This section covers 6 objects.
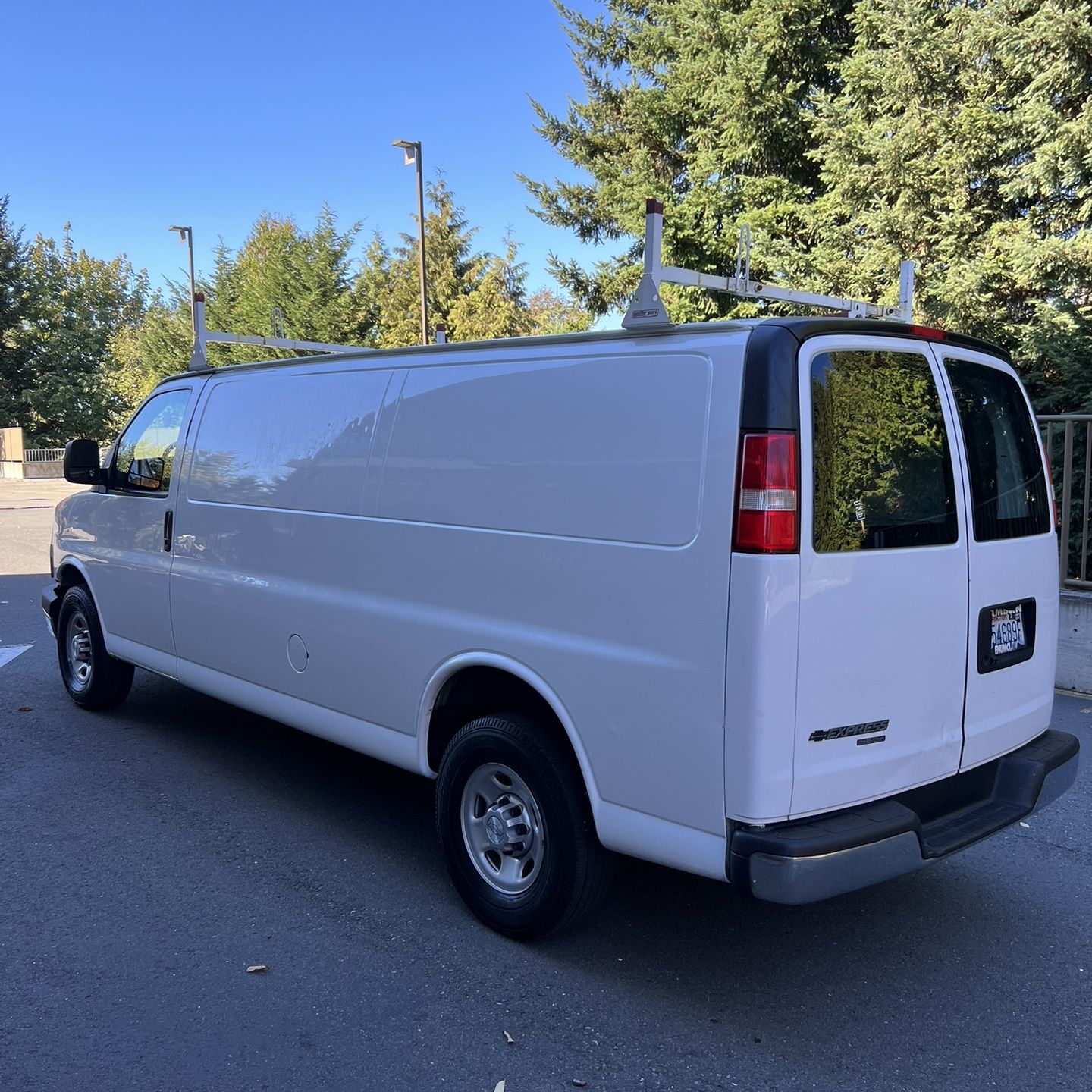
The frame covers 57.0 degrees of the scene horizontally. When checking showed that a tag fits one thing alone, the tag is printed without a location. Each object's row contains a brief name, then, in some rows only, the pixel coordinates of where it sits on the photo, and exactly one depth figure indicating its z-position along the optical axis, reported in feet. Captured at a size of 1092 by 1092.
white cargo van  9.24
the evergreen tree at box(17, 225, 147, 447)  133.49
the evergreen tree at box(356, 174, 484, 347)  127.44
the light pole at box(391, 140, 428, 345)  68.64
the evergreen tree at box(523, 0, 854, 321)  53.67
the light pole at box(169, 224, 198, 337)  110.32
